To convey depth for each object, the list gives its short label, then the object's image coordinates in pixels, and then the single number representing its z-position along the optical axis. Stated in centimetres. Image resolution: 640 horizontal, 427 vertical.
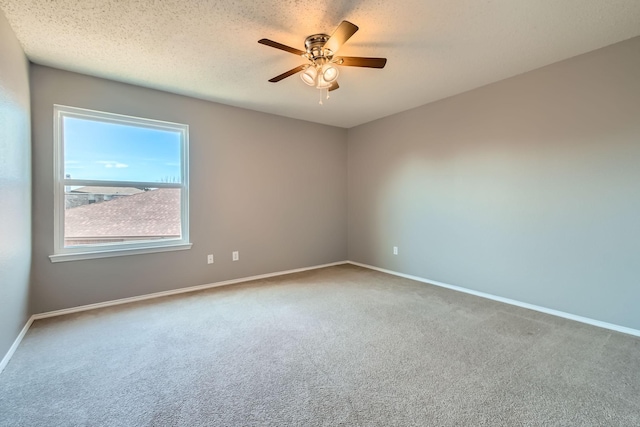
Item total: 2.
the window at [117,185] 290
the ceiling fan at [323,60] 197
